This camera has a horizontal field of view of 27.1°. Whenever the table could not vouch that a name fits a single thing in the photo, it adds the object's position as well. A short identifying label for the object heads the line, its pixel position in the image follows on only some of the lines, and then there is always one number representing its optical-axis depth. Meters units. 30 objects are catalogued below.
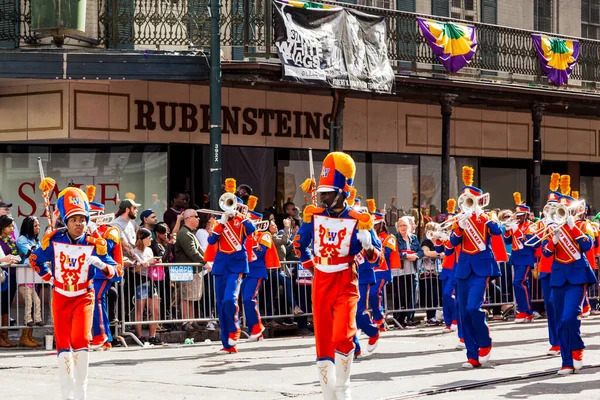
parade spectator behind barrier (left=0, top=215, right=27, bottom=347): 15.60
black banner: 19.94
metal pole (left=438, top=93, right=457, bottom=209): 23.61
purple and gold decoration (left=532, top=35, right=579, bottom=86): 25.66
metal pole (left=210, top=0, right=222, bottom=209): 17.98
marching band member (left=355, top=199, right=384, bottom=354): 14.39
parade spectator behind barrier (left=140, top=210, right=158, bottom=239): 17.05
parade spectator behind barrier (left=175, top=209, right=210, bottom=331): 16.75
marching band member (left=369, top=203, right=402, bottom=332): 16.31
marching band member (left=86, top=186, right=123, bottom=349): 13.59
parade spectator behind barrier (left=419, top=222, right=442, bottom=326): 19.34
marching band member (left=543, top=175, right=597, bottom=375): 12.55
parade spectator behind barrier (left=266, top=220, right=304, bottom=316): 17.72
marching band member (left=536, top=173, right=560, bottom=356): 13.12
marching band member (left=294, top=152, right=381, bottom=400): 9.80
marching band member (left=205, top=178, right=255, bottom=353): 14.85
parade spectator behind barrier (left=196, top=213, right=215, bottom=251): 17.33
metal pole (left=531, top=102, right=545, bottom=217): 25.77
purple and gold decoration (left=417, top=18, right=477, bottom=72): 23.38
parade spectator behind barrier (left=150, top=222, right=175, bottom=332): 16.58
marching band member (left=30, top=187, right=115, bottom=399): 10.08
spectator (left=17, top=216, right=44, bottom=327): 15.59
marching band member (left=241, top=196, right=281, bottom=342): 15.68
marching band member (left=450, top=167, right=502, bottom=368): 13.21
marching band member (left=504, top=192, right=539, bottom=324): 19.80
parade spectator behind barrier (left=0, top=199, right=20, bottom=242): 15.94
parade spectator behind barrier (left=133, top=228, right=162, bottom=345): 16.11
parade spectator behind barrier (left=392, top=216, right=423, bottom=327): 19.06
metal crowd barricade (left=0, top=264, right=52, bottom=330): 15.56
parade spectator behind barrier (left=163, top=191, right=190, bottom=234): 19.27
